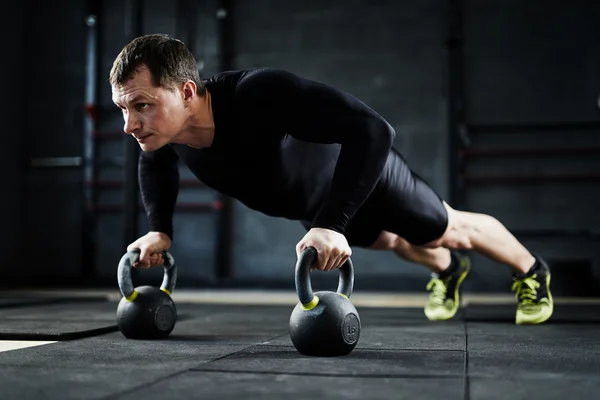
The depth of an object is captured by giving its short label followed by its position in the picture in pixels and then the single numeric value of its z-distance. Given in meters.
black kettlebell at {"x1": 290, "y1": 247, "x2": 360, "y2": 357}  1.67
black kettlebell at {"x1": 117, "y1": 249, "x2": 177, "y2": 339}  2.05
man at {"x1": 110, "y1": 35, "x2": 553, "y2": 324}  1.83
